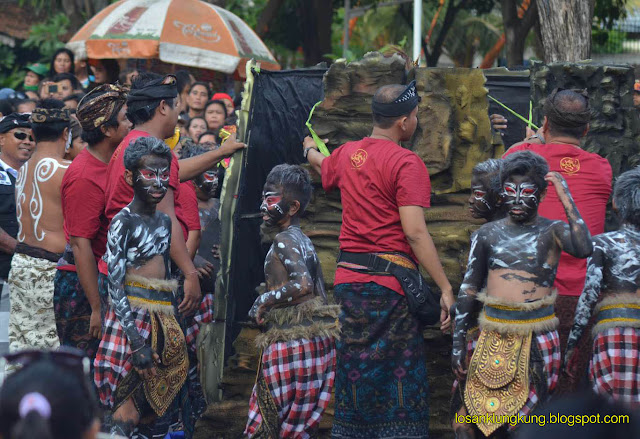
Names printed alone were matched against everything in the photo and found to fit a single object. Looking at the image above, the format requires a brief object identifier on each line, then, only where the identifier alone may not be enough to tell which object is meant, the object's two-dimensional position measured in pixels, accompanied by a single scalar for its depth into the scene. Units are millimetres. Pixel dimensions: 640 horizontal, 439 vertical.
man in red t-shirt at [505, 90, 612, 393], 9523
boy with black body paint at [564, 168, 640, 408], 8719
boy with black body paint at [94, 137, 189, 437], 9039
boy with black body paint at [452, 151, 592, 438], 8687
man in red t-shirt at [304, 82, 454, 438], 9789
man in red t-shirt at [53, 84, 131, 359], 10047
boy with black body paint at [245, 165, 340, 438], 9383
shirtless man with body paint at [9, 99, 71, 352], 11586
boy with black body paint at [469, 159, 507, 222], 9430
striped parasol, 21781
